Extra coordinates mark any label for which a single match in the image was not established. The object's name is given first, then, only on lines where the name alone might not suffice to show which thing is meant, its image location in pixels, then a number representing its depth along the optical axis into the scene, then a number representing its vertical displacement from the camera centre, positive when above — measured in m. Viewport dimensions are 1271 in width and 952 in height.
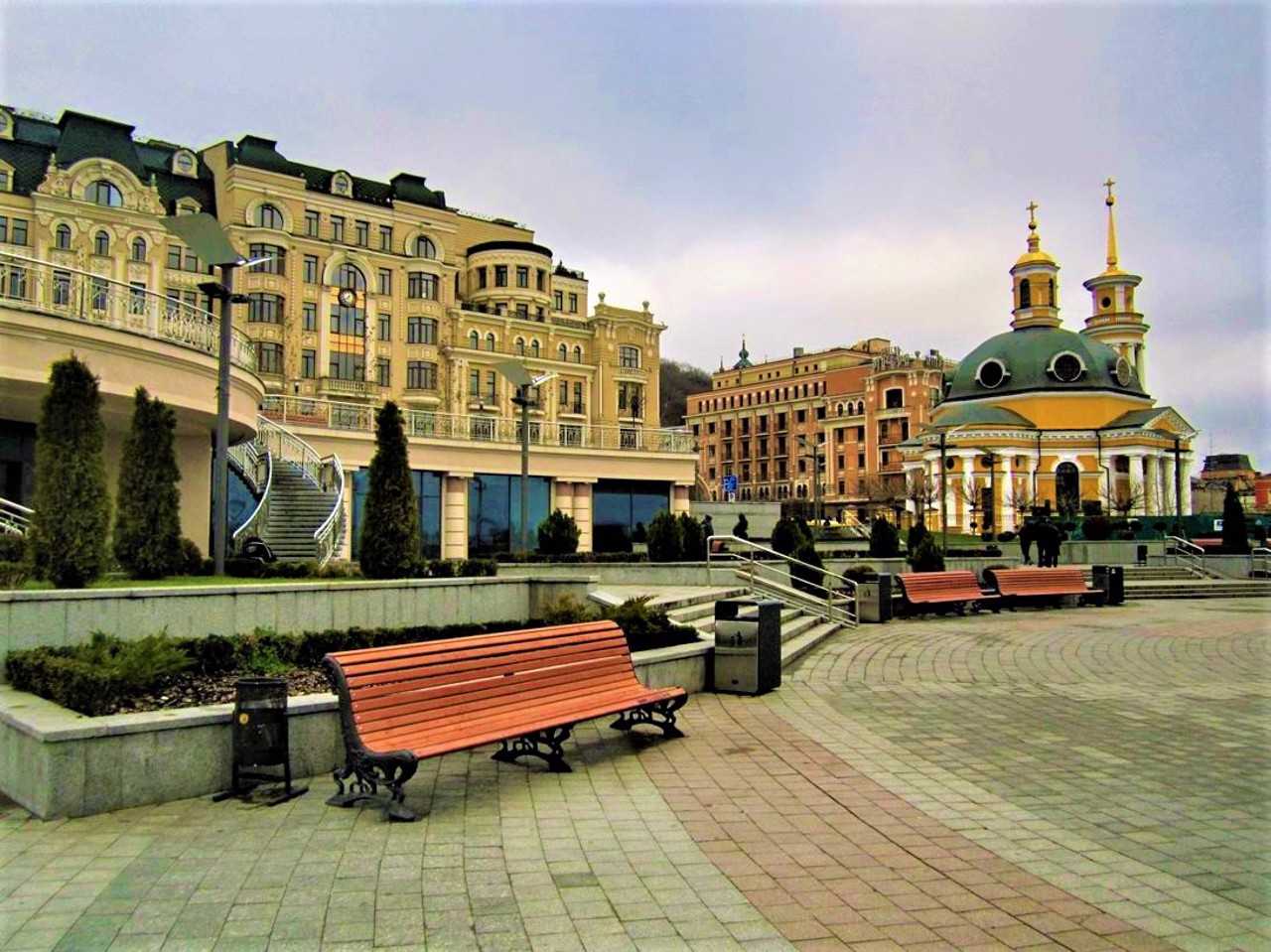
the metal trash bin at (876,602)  18.34 -1.51
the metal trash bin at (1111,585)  23.45 -1.54
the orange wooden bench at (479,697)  5.91 -1.24
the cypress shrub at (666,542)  21.81 -0.41
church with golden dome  75.12 +6.87
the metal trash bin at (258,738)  6.20 -1.38
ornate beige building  15.16 +11.68
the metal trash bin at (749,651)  10.13 -1.36
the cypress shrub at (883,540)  28.39 -0.50
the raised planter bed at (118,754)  5.70 -1.44
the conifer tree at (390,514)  13.43 +0.16
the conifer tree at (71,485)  9.48 +0.43
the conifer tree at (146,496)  11.46 +0.37
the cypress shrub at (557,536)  23.11 -0.27
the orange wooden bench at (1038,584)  21.61 -1.41
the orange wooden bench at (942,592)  19.31 -1.43
